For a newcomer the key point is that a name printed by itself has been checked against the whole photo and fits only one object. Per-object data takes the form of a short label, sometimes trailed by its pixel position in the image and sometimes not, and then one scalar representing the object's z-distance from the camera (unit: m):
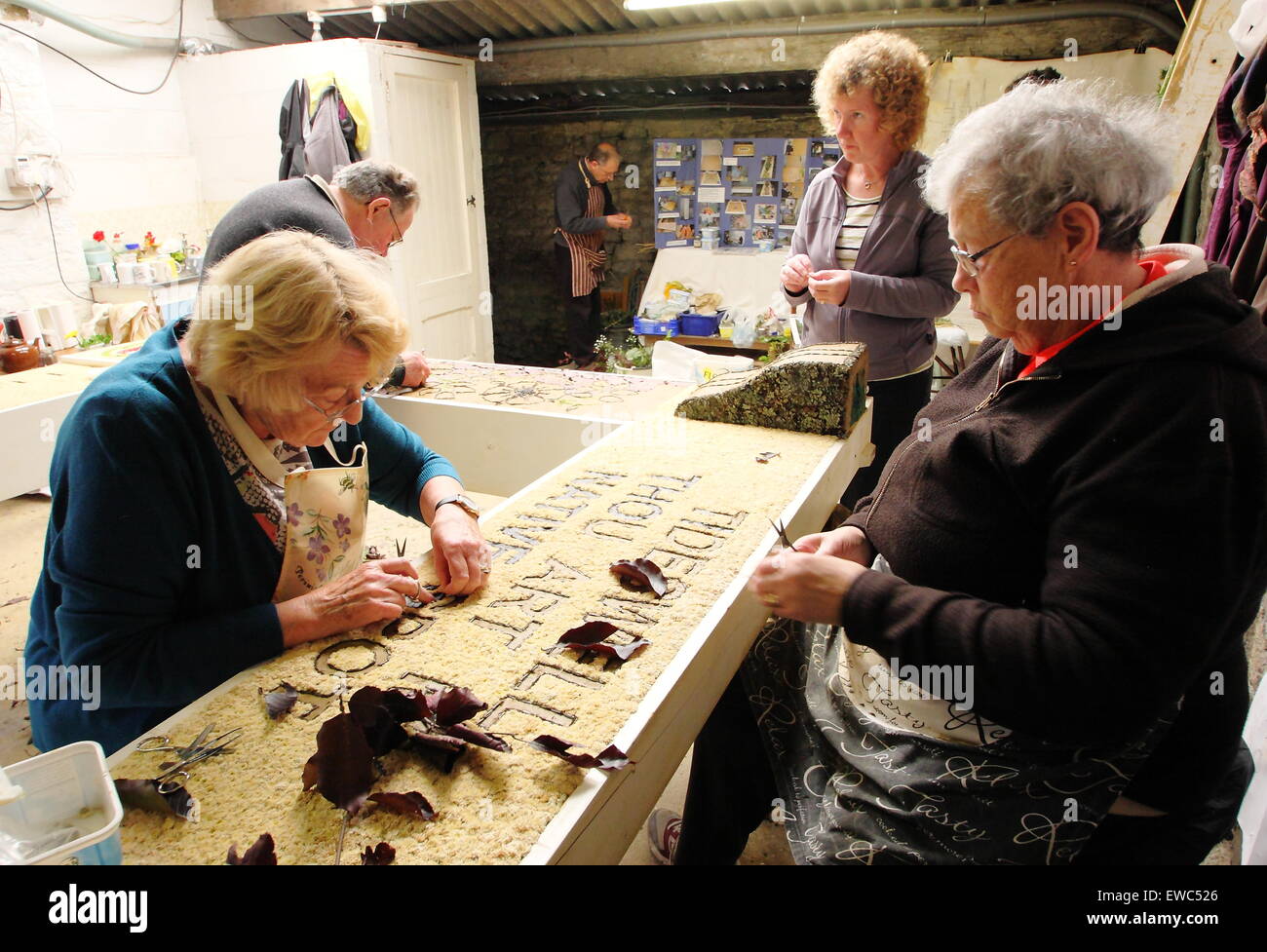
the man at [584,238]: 7.48
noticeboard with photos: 7.43
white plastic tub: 1.03
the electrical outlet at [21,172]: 5.17
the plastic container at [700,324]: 7.20
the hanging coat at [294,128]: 5.91
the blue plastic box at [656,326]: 7.18
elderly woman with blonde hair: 1.44
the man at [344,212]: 2.85
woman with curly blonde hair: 2.82
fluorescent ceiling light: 5.17
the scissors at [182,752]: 1.23
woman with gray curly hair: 1.15
